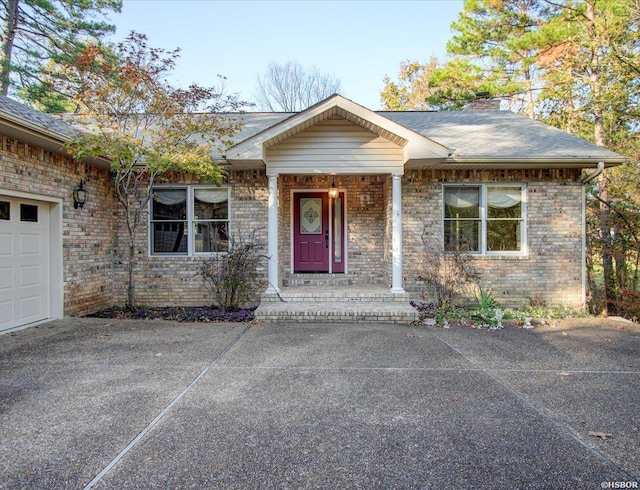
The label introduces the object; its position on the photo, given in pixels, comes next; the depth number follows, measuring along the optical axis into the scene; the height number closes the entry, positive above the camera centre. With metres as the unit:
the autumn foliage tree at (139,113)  6.59 +2.44
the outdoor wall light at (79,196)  7.03 +0.90
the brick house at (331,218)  6.70 +0.55
